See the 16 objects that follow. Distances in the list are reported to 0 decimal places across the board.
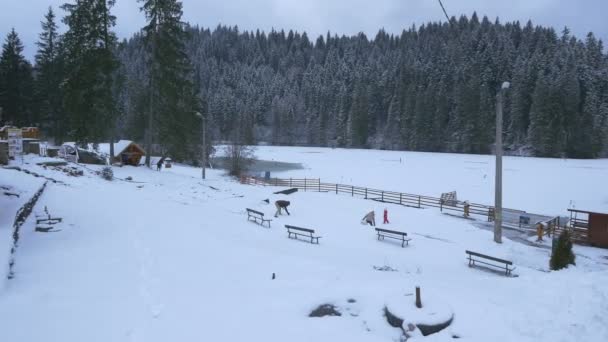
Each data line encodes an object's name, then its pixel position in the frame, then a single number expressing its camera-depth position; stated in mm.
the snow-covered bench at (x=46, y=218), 12041
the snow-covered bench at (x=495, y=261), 12452
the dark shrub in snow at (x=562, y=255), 12078
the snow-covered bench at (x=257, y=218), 18112
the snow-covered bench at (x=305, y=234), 15344
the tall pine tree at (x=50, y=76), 45031
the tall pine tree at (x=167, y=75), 29703
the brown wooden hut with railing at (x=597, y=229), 17578
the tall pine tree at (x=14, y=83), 42812
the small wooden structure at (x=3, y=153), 20406
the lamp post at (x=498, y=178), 17094
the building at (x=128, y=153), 33406
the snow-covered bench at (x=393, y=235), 15820
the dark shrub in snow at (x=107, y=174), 24406
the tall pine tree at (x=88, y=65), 28031
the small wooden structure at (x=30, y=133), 34844
